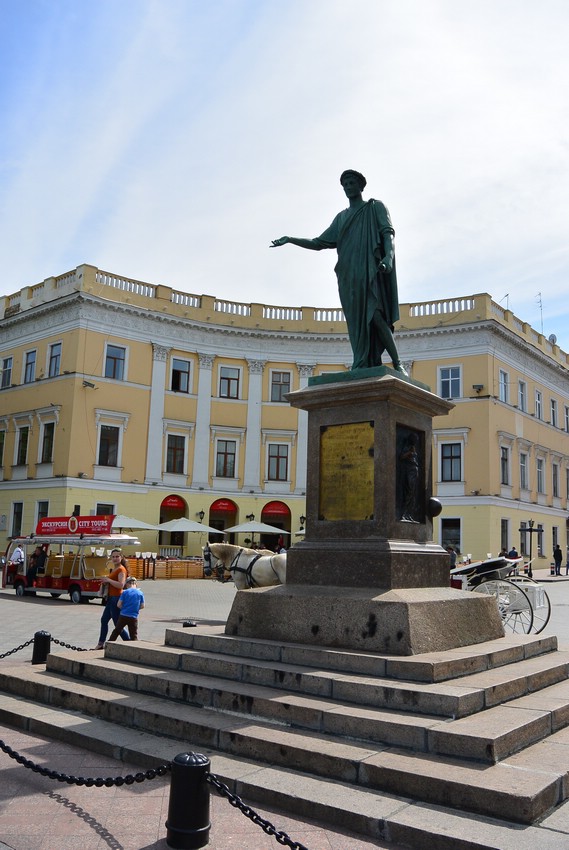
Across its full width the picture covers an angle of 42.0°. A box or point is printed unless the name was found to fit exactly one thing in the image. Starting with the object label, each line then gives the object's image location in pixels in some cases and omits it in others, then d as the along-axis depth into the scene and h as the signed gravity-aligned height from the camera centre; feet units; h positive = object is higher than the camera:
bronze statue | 27.66 +9.97
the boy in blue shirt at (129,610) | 33.81 -3.44
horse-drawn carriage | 38.21 -2.18
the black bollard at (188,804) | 12.82 -4.68
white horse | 48.03 -1.93
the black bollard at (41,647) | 29.07 -4.53
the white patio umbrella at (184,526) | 105.45 +1.50
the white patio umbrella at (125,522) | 89.44 +1.45
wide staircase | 14.11 -4.49
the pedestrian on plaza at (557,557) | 120.67 -1.25
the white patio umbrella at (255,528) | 109.40 +1.53
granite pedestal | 21.94 -0.01
